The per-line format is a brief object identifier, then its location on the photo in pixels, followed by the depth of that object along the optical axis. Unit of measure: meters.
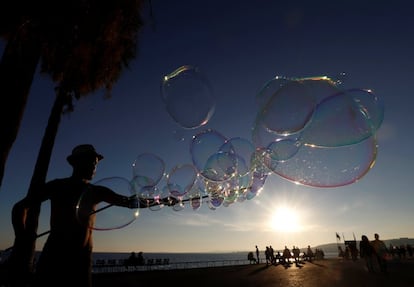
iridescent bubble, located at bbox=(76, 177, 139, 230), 2.89
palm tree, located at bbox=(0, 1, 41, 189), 5.02
